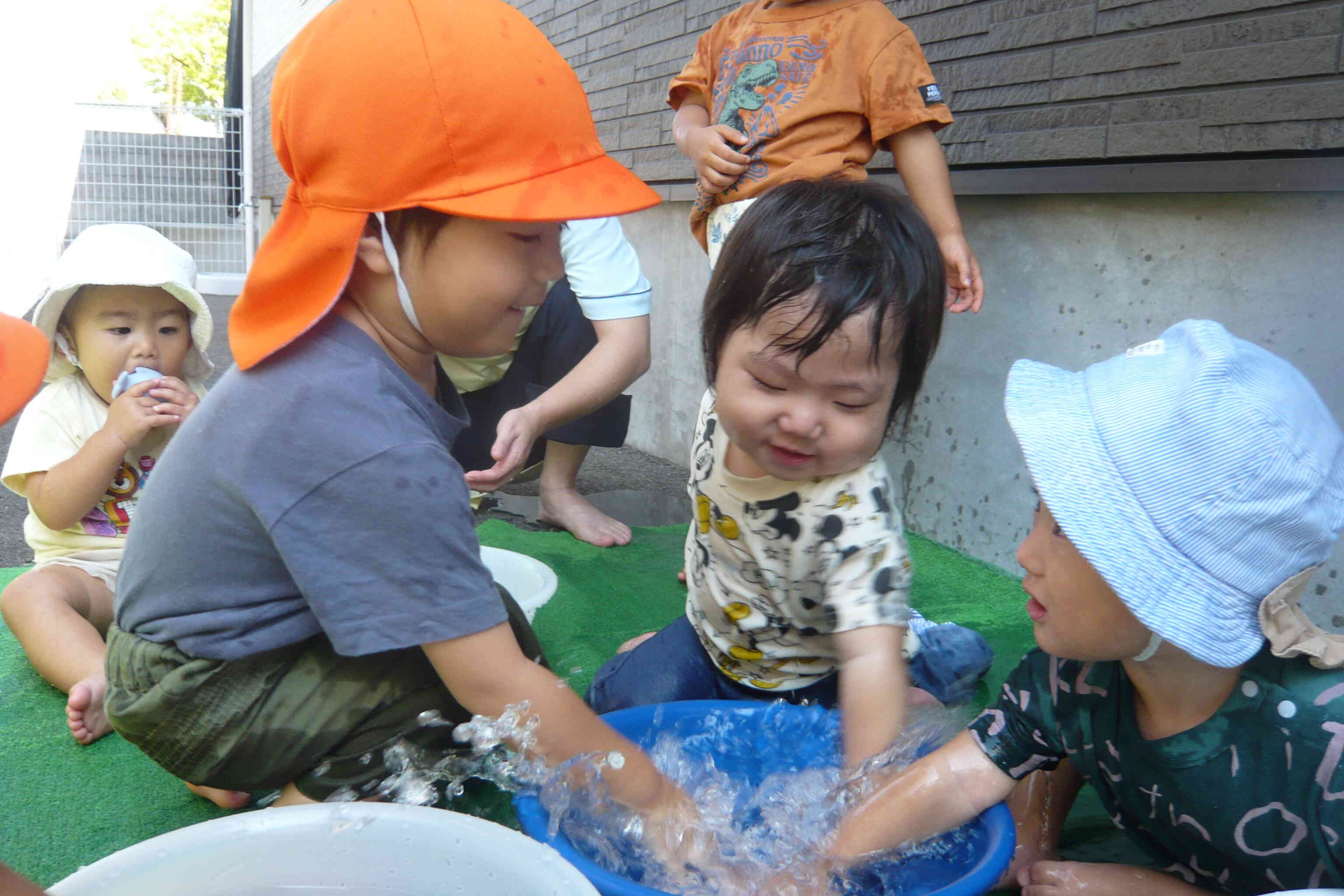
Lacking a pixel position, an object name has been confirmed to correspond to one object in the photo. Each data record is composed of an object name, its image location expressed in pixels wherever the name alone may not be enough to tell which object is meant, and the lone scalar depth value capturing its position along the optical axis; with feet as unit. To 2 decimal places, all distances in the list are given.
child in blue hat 3.44
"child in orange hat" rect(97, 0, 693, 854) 4.16
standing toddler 8.42
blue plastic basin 3.91
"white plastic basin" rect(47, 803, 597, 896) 3.72
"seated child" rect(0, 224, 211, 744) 6.86
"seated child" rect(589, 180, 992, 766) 5.02
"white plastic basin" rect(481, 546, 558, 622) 8.20
